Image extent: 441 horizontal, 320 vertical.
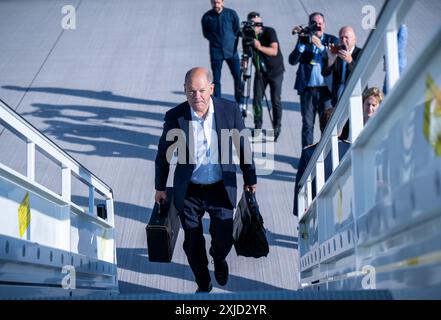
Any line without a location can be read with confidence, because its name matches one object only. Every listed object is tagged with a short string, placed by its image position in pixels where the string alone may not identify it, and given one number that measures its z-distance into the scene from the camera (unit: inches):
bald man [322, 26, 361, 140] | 348.5
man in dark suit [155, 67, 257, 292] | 239.9
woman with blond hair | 223.3
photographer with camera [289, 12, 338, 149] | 383.9
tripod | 425.7
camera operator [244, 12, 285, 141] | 418.9
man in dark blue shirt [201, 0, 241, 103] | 458.9
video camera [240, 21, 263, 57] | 420.2
